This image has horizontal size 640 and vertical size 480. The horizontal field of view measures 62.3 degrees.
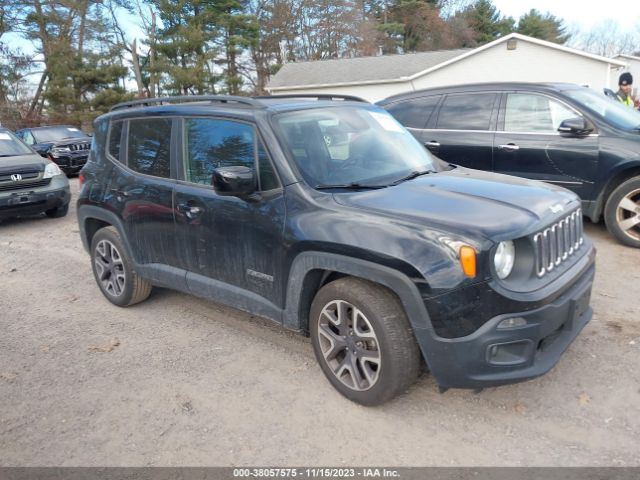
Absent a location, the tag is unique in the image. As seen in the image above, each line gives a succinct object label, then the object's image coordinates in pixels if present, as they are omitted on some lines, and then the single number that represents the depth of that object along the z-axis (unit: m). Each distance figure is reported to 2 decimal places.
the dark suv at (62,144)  14.35
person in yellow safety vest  9.31
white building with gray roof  22.86
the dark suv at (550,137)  5.89
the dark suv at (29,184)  8.52
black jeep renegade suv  2.78
